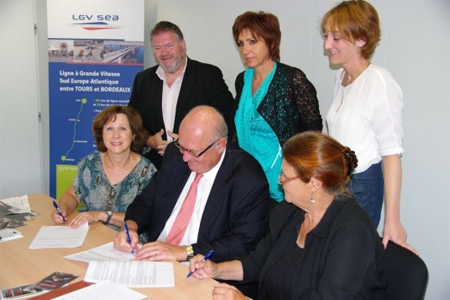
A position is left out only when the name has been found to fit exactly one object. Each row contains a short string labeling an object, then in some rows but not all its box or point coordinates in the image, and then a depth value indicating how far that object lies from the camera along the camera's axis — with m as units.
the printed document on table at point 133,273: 1.66
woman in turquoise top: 2.57
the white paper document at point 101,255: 1.88
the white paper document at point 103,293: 1.53
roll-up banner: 4.47
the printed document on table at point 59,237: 2.04
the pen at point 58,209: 2.38
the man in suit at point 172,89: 3.26
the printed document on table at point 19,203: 2.55
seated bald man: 2.08
